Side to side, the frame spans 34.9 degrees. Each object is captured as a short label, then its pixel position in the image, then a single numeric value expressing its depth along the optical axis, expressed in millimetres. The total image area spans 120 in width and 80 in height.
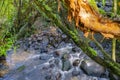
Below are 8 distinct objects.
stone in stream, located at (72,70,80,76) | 5583
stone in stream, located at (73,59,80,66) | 5942
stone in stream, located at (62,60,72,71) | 5767
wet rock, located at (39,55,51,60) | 6408
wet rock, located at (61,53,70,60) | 6183
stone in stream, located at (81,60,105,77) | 5406
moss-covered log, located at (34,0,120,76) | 2079
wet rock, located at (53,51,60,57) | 6417
